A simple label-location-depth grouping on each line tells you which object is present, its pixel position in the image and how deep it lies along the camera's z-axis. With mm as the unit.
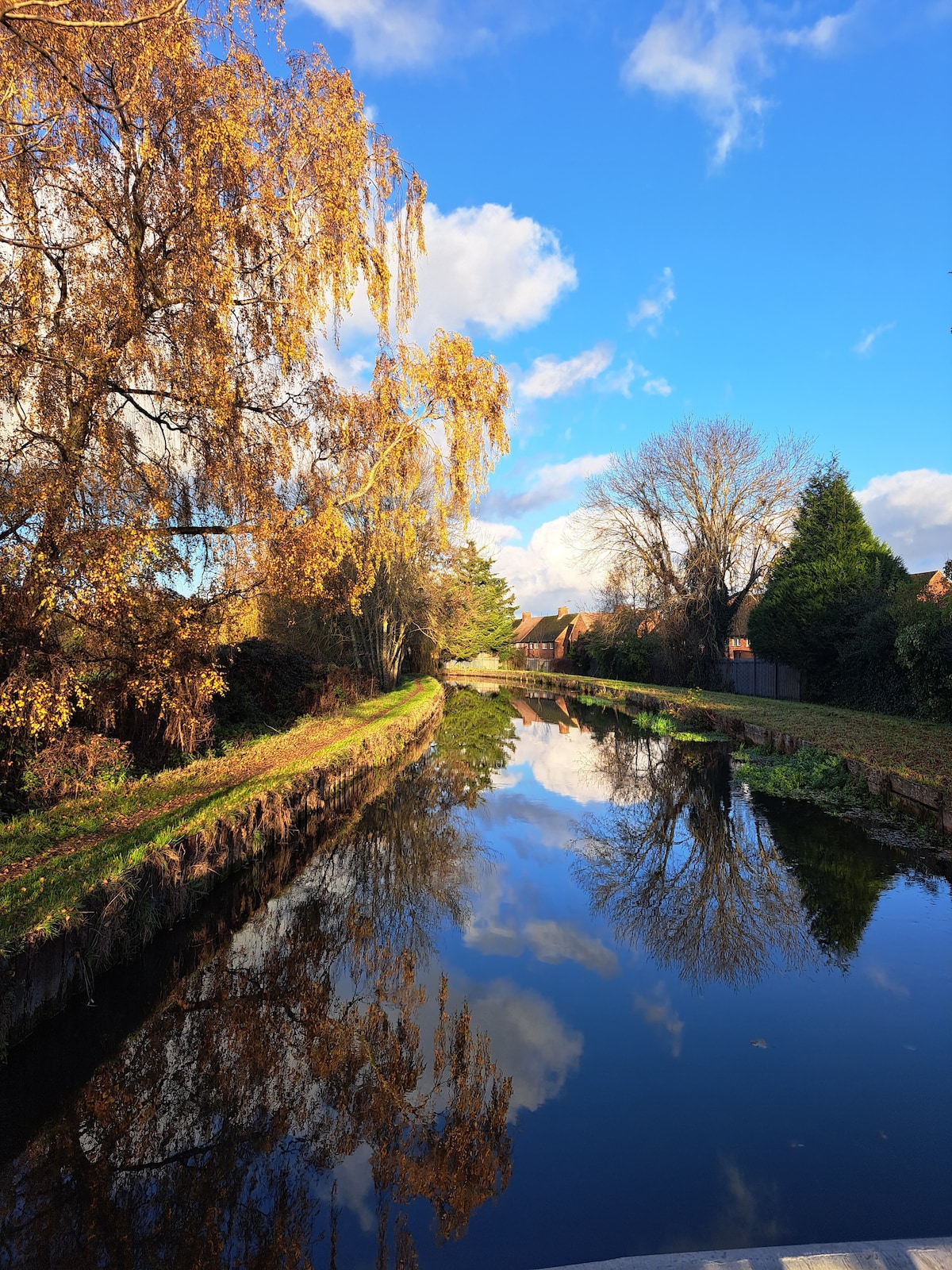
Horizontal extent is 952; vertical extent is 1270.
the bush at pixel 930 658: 14117
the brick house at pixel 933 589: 16359
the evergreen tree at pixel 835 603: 19156
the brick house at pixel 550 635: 70188
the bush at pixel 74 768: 8227
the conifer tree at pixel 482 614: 42594
